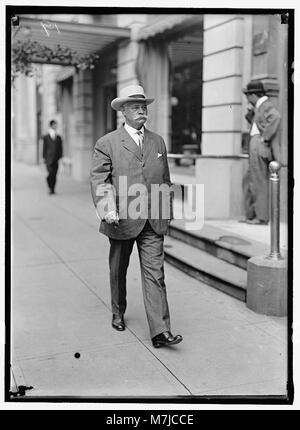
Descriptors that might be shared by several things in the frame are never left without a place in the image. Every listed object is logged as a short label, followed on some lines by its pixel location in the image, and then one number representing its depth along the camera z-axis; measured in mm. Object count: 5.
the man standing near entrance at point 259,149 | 7066
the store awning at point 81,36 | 7352
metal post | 4867
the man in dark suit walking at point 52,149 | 12305
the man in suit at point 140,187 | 4398
